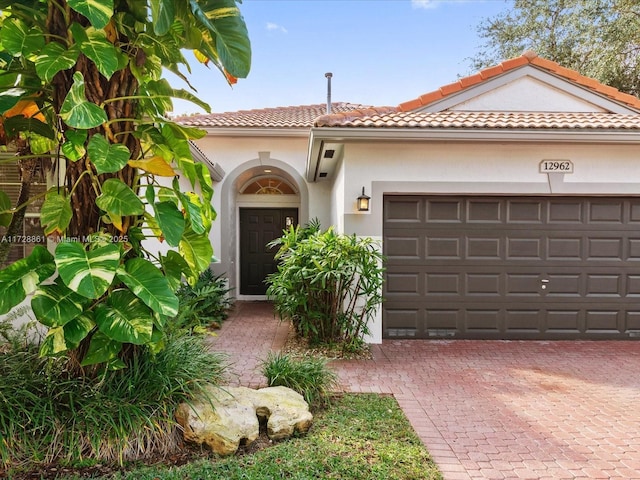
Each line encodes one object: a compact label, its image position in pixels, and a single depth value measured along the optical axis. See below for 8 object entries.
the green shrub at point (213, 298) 7.33
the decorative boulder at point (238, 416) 2.94
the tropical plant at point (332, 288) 5.64
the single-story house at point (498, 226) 6.23
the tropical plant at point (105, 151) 2.48
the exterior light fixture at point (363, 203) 5.95
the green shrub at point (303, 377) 3.80
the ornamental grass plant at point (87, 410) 2.68
